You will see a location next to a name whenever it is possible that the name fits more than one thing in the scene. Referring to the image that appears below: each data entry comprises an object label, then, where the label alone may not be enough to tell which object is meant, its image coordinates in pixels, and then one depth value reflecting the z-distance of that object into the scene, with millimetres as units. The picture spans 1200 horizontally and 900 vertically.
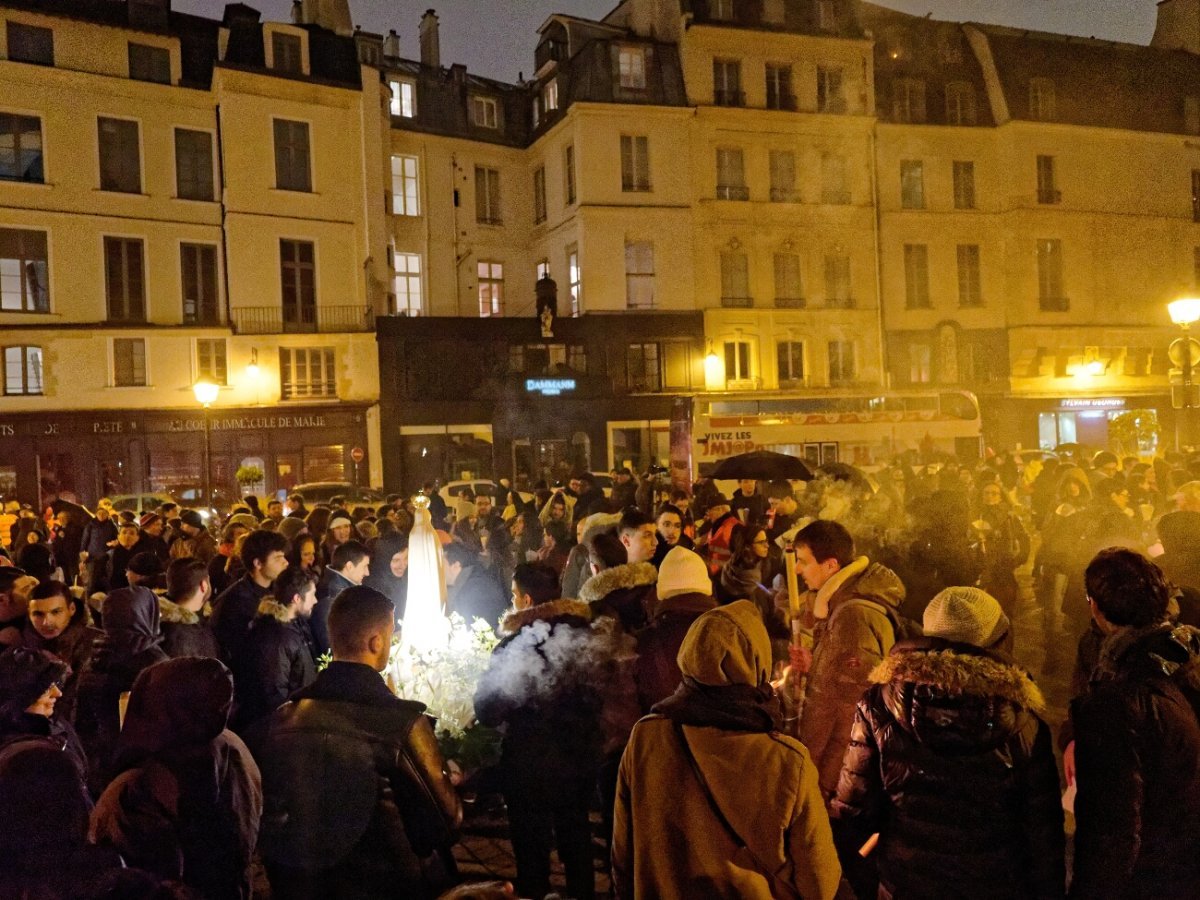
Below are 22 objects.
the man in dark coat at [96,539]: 11508
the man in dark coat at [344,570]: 6409
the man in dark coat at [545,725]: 4270
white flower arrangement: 4879
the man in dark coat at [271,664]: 4980
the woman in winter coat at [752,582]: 6224
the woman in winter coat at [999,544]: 7762
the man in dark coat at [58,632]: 5199
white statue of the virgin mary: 5324
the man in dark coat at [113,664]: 4582
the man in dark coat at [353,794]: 2811
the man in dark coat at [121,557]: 9578
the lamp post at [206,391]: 17328
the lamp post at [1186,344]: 10484
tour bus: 20641
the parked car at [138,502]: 23109
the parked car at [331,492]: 23891
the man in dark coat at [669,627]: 4383
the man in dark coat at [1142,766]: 2742
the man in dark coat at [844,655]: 3814
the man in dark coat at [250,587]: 5529
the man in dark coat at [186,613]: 4930
